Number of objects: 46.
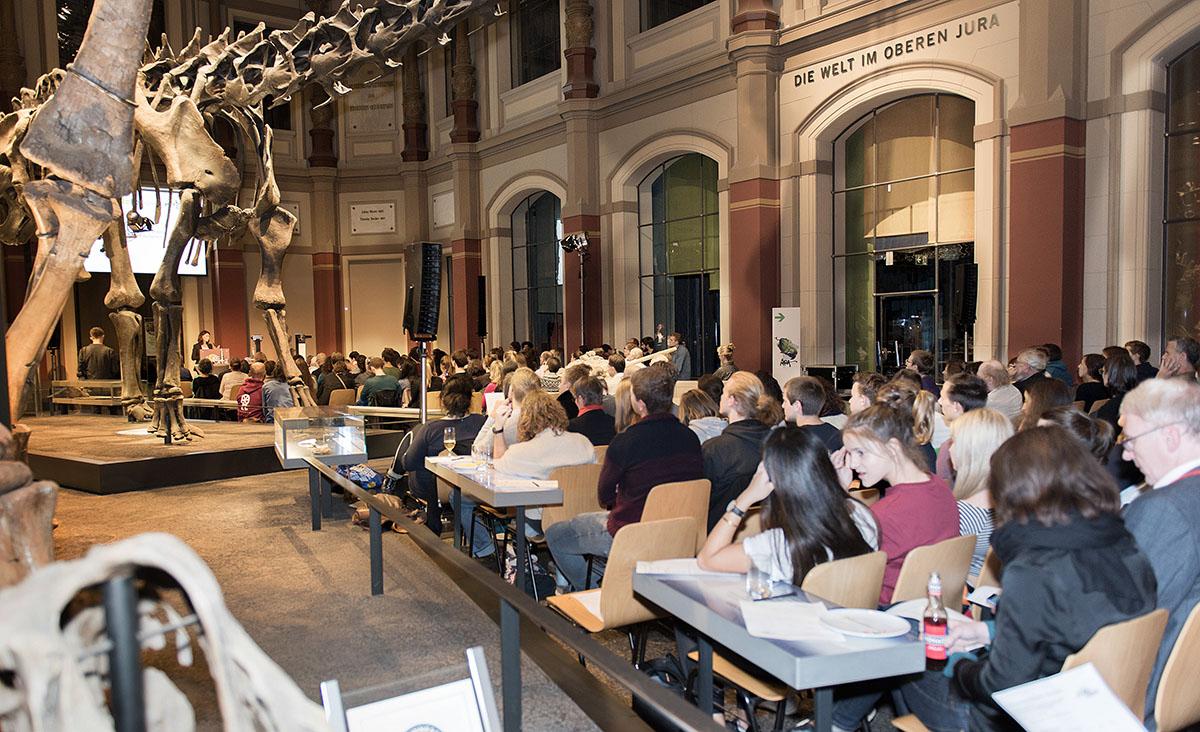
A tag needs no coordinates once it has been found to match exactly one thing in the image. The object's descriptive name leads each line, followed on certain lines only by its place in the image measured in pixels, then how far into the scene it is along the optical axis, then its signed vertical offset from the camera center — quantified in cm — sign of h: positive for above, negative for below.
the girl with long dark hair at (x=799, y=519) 300 -71
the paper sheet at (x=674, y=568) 315 -93
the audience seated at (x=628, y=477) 445 -82
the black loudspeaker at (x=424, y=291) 789 +33
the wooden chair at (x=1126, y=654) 210 -86
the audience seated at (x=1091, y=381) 741 -62
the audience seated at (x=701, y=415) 580 -67
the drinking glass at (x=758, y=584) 279 -88
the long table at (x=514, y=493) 459 -93
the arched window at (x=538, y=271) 2008 +127
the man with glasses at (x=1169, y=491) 246 -54
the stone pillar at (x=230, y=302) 2080 +70
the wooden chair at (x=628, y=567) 346 -100
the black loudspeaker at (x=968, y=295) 1041 +25
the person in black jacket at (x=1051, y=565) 217 -66
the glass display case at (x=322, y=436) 665 -85
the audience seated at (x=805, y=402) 523 -51
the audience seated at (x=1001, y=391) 648 -59
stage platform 766 -119
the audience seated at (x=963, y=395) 519 -48
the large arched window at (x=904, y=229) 1236 +135
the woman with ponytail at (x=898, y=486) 328 -67
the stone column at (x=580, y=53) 1697 +541
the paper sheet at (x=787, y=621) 241 -90
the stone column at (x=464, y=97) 2044 +552
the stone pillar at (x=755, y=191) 1343 +208
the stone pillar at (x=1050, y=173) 1009 +171
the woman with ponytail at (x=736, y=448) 463 -70
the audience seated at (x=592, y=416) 605 -67
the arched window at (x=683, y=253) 1620 +134
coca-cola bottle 242 -89
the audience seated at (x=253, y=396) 1040 -81
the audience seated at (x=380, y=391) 1126 -86
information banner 1284 -33
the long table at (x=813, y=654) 223 -92
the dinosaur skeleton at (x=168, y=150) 351 +113
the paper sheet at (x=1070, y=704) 194 -90
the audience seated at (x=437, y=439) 643 -86
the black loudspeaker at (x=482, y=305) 1745 +43
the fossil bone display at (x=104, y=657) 101 -39
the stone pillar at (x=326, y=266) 2247 +166
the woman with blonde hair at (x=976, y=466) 366 -68
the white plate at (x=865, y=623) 238 -88
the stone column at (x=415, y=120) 2206 +538
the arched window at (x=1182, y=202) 991 +128
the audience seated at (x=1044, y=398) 489 -49
